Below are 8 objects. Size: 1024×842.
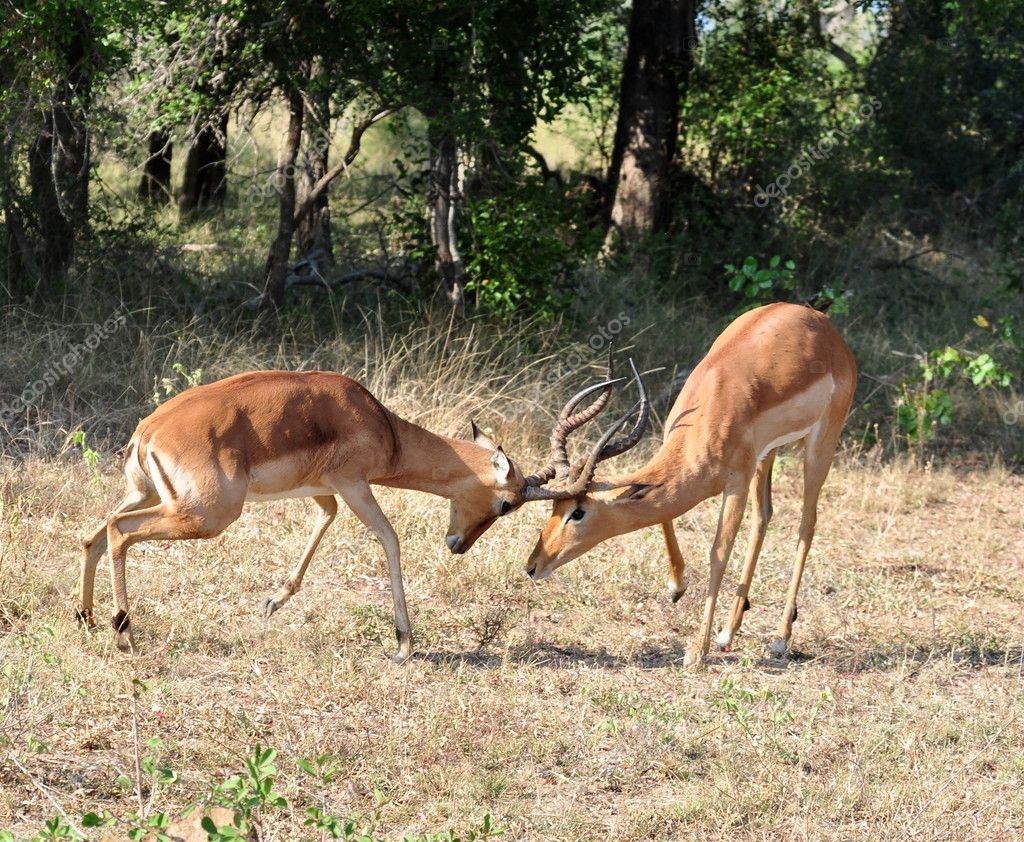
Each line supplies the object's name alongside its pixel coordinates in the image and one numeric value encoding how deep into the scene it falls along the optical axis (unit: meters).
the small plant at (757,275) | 17.91
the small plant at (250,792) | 6.82
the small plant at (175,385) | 17.20
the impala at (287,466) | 10.75
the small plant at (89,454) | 12.82
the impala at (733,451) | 11.40
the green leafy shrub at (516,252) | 19.17
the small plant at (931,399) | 17.19
